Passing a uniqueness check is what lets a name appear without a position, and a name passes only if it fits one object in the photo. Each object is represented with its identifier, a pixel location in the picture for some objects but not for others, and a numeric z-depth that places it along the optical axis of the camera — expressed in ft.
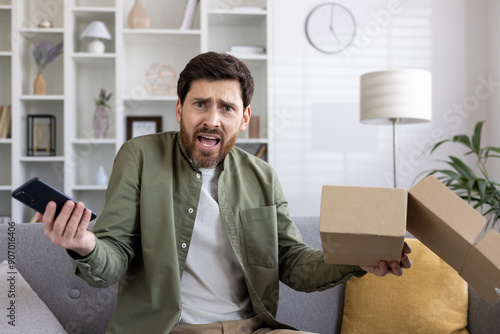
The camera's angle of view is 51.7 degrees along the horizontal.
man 4.35
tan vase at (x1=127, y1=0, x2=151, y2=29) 11.18
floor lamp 9.27
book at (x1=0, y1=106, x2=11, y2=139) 10.96
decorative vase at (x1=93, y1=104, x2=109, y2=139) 11.10
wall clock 12.10
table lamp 10.95
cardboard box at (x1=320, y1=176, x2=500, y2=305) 3.07
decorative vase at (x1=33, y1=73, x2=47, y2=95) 10.99
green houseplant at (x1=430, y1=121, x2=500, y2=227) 8.73
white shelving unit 10.80
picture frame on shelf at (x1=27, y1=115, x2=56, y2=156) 11.09
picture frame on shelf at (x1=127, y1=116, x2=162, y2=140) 11.62
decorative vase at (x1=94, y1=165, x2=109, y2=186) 10.98
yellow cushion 5.52
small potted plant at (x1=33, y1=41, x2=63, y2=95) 11.00
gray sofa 5.35
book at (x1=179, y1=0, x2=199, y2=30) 11.17
